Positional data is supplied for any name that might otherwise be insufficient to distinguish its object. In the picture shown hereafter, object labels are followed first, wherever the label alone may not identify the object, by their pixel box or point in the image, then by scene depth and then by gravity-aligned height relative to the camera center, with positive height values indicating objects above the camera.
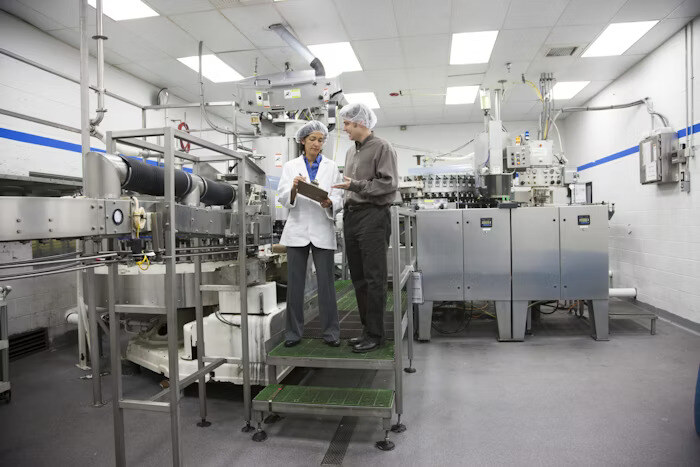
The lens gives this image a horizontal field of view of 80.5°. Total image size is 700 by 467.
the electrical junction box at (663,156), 4.39 +0.74
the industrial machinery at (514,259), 3.73 -0.28
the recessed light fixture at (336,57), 4.94 +2.22
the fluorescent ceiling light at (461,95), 6.49 +2.23
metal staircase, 2.02 -0.85
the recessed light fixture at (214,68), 5.23 +2.24
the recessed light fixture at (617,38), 4.40 +2.13
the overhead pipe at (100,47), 2.63 +1.23
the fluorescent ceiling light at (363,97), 6.67 +2.23
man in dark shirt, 2.28 +0.09
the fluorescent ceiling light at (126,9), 3.89 +2.21
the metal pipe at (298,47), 4.38 +2.10
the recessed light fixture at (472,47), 4.67 +2.19
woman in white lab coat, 2.37 -0.04
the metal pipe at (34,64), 2.96 +1.33
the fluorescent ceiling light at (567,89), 6.22 +2.17
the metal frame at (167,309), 1.59 -0.30
